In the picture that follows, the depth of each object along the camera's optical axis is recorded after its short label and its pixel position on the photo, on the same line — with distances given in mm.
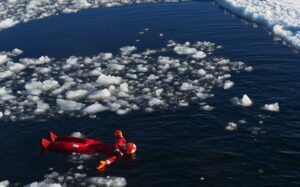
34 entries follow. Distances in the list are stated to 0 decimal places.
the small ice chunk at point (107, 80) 18406
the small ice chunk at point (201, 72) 18688
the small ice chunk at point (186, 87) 17422
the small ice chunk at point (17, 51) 22430
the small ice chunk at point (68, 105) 16438
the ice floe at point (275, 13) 22969
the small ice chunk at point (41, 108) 16359
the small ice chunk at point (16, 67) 20344
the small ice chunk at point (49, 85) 18281
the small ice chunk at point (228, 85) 17397
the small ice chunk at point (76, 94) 17327
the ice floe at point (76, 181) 12234
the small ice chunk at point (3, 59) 21575
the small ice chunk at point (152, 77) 18531
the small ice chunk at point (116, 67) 19922
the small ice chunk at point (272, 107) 15494
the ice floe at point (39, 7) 28922
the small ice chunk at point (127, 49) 21766
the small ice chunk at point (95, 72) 19531
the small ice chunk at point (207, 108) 15773
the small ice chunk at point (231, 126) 14508
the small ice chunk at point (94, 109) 16188
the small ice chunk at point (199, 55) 20656
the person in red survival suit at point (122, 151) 13280
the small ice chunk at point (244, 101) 15953
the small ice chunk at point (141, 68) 19466
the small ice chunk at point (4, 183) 12492
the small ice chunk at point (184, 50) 21203
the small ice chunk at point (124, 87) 17562
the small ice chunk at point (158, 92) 17141
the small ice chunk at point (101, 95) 17172
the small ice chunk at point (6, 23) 27094
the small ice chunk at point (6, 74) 19750
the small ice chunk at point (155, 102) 16391
